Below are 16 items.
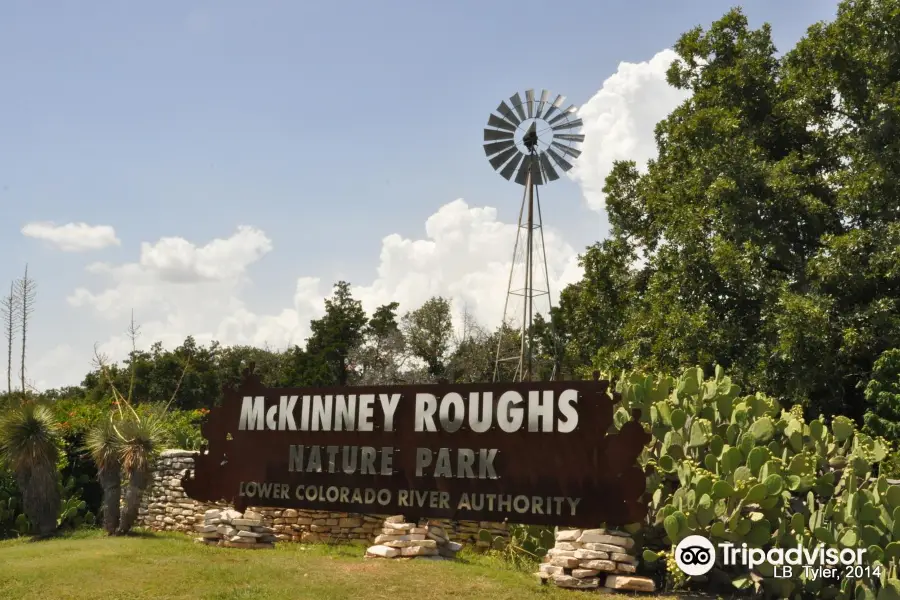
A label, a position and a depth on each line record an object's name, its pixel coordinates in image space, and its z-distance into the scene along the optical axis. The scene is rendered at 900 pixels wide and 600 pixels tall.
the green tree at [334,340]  56.20
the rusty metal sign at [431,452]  13.74
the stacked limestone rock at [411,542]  14.77
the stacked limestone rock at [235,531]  16.84
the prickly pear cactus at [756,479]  11.73
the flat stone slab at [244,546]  16.78
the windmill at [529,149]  30.16
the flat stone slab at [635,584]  12.59
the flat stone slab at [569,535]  13.41
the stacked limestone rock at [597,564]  12.73
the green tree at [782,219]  22.36
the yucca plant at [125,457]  18.17
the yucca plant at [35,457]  20.02
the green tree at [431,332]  54.59
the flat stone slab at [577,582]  12.81
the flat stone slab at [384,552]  14.77
